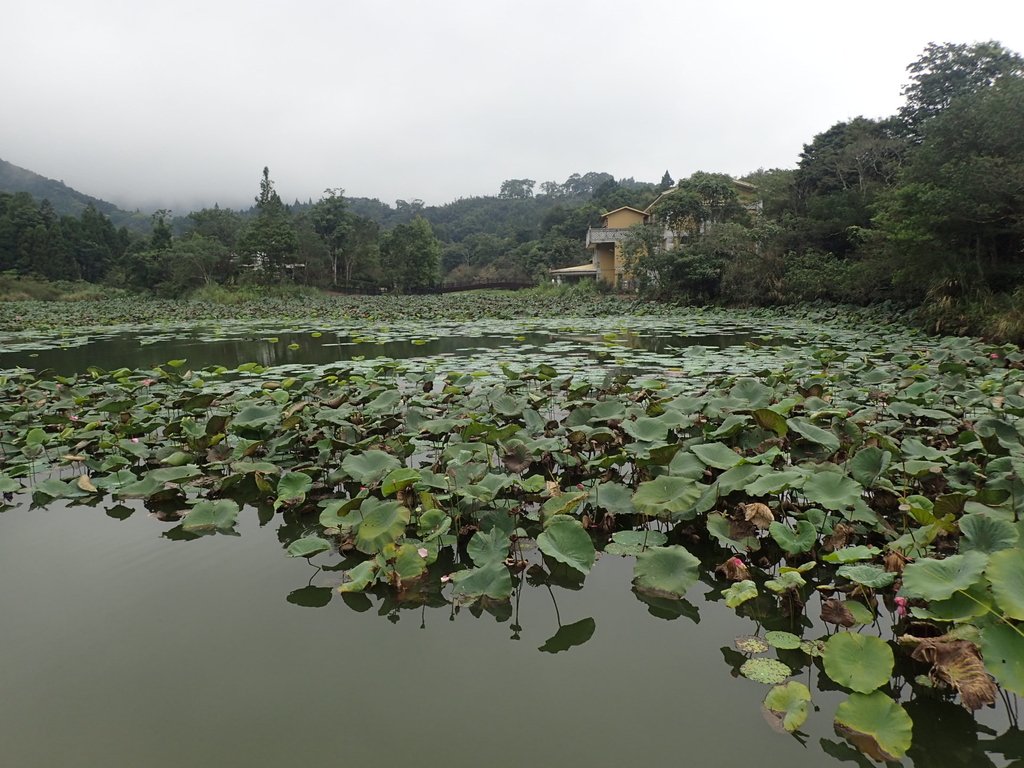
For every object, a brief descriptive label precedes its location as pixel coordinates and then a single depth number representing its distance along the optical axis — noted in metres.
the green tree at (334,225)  36.38
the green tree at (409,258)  36.66
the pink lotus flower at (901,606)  1.65
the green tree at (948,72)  14.59
